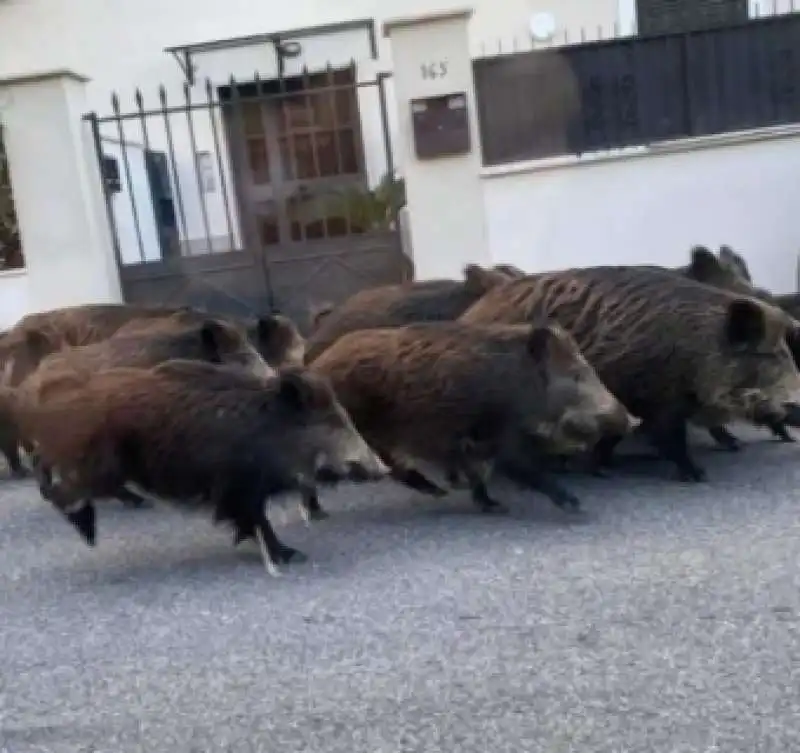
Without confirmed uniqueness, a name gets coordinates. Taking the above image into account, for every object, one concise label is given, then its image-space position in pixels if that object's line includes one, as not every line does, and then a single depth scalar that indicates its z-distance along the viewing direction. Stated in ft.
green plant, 32.89
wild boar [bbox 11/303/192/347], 23.17
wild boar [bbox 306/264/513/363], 21.02
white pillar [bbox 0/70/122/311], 30.35
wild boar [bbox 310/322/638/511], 16.99
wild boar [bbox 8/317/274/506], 19.06
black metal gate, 31.19
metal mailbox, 29.19
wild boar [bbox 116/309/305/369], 21.33
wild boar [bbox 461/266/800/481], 17.72
